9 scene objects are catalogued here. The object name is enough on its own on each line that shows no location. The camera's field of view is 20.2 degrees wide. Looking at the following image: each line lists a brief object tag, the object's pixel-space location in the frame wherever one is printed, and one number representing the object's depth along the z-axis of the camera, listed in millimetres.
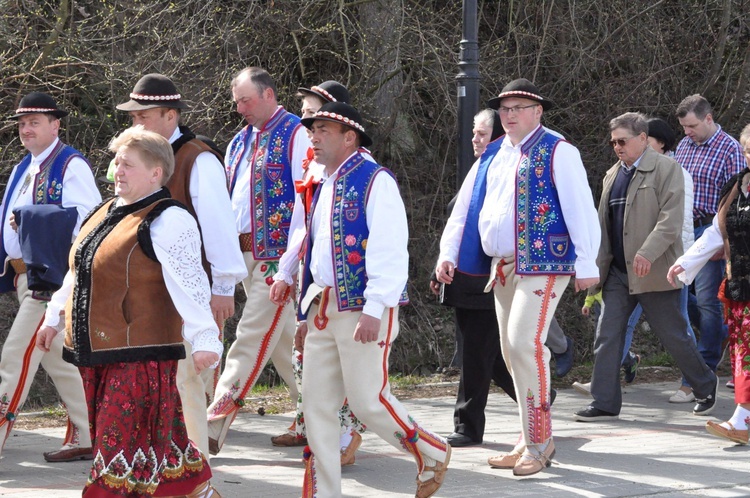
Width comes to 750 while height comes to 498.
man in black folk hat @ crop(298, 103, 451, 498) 9562
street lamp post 15913
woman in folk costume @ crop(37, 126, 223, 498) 8436
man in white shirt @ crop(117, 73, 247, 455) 10000
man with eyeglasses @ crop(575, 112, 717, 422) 14204
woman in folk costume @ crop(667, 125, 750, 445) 12654
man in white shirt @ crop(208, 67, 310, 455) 12432
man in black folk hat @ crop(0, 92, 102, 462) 11897
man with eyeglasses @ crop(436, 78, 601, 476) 11250
